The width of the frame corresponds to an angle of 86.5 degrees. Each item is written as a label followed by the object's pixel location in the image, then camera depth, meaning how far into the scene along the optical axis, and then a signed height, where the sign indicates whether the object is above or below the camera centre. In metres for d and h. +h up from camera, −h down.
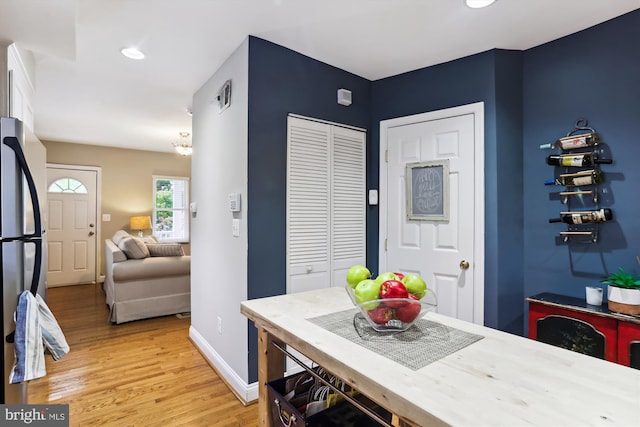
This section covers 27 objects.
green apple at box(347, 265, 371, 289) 1.23 -0.22
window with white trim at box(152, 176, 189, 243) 6.66 +0.11
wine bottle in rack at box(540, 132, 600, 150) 2.12 +0.47
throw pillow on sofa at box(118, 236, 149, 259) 3.97 -0.41
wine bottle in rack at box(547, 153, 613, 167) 2.10 +0.35
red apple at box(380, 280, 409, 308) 1.06 -0.24
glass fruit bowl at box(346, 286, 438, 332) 1.06 -0.31
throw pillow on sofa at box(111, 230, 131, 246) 4.49 -0.32
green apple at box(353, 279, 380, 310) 1.09 -0.25
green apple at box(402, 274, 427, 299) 1.14 -0.24
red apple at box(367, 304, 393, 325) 1.07 -0.32
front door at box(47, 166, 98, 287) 5.62 -0.18
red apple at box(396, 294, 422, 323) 1.07 -0.31
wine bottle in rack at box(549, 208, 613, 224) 2.07 -0.01
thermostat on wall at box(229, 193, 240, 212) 2.33 +0.09
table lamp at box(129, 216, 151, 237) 6.19 -0.16
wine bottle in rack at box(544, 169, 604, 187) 2.11 +0.23
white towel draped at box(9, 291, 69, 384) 1.39 -0.54
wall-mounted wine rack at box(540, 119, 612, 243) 2.12 +0.22
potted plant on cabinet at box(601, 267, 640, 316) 1.82 -0.43
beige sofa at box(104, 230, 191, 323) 3.77 -0.76
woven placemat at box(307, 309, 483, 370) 0.94 -0.39
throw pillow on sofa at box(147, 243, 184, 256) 4.18 -0.44
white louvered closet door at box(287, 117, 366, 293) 2.48 +0.09
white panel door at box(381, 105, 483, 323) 2.47 -0.07
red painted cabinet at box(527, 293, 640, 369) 1.81 -0.66
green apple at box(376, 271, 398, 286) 1.13 -0.21
